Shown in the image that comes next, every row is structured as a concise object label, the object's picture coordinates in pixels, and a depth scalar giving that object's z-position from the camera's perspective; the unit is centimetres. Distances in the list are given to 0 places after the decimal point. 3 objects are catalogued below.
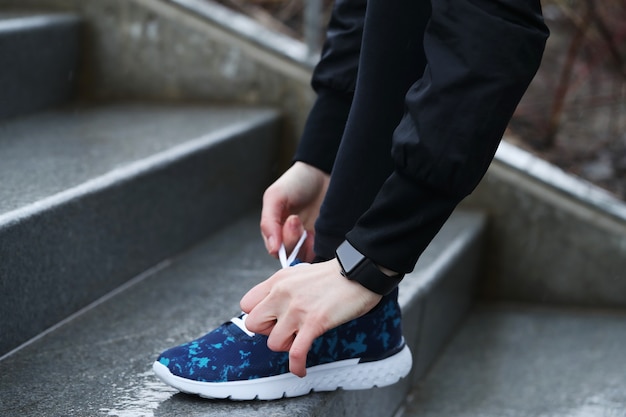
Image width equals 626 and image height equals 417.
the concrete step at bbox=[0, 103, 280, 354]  210
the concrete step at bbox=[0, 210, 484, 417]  192
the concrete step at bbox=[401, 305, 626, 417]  234
